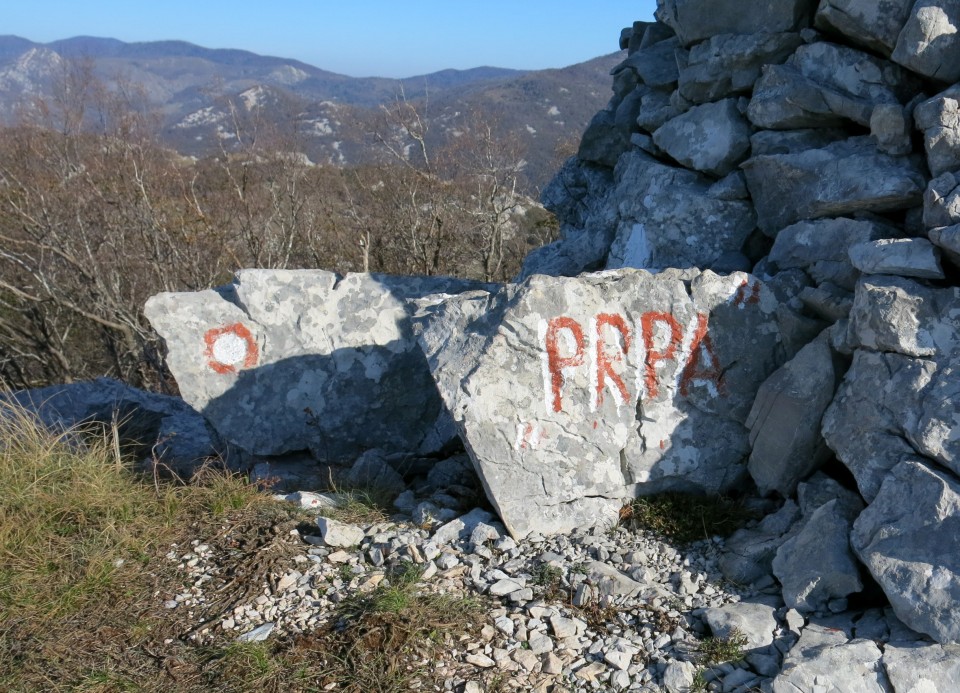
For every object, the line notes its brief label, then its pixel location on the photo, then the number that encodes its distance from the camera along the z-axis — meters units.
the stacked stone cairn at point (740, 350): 3.18
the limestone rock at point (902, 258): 3.47
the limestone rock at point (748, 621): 3.07
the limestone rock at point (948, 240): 3.38
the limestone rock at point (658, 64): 5.75
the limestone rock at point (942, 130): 3.77
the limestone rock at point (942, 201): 3.54
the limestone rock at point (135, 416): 5.32
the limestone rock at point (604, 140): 6.42
